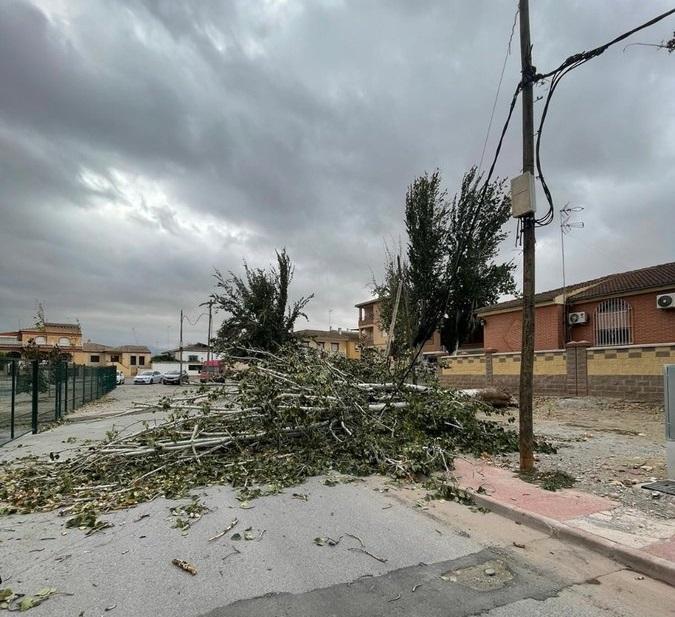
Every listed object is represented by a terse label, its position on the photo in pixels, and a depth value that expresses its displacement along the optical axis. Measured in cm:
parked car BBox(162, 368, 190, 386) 4312
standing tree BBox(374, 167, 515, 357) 2825
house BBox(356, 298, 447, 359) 4725
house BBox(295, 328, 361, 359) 6147
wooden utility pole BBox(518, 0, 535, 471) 678
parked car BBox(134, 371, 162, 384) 4588
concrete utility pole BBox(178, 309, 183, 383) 5092
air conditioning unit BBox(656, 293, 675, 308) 1661
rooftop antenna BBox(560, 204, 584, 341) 2117
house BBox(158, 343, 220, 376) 5976
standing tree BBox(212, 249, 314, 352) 2550
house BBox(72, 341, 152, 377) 7340
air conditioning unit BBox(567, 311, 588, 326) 2017
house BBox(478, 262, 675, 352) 1741
